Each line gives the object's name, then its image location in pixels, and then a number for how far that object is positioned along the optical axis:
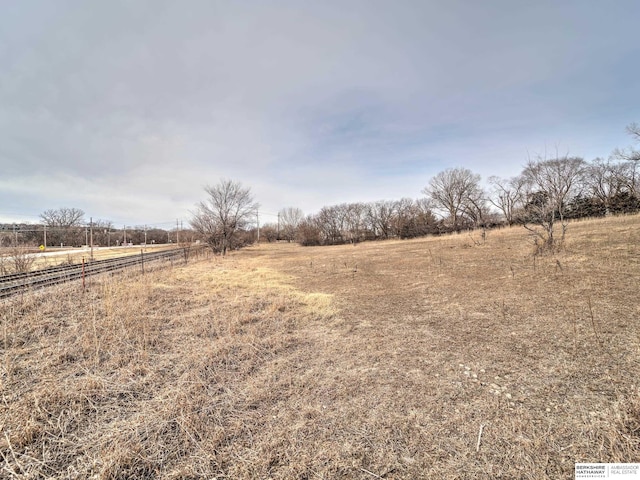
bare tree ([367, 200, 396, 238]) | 52.54
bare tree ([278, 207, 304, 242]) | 72.56
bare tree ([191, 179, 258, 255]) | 32.19
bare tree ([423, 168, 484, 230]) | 47.16
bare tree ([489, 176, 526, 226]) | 43.88
